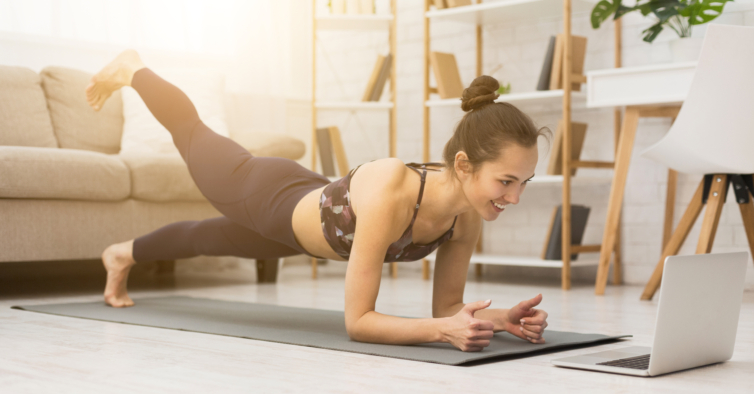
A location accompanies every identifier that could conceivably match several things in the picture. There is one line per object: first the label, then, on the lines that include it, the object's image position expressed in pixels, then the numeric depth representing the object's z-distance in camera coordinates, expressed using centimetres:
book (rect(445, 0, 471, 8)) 337
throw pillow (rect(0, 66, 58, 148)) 298
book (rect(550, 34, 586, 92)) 298
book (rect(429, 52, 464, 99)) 339
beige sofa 243
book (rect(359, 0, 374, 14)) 355
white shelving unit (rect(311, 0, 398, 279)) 348
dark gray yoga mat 142
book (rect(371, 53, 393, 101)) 360
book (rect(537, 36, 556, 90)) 306
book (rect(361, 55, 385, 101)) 360
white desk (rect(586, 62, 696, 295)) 242
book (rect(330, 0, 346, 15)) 357
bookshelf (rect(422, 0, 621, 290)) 288
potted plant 246
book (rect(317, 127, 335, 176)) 366
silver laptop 117
